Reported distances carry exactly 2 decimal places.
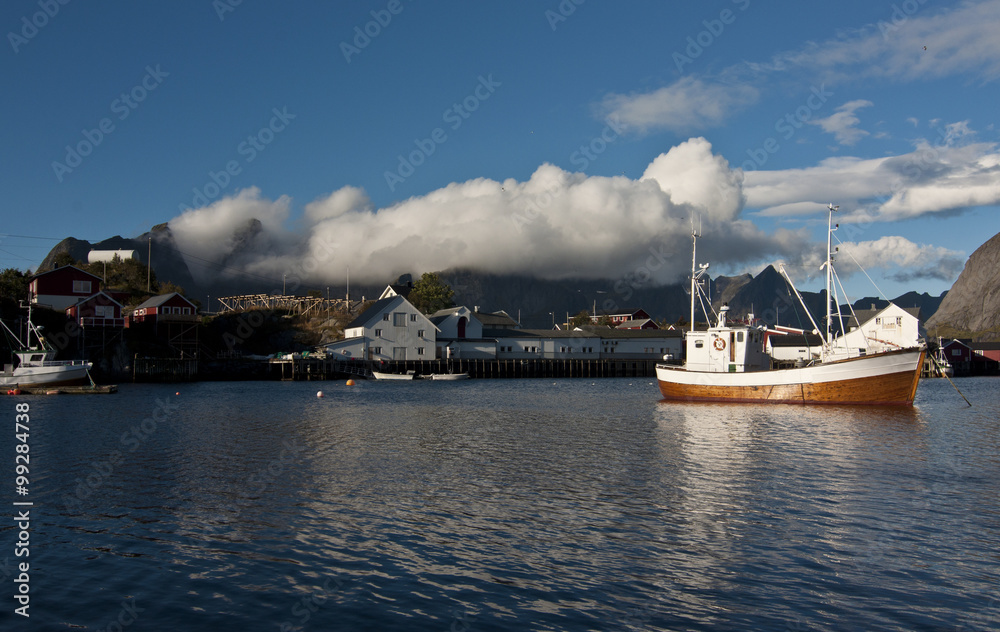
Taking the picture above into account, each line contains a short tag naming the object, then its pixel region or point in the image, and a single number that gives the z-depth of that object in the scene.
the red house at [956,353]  109.50
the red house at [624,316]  140.75
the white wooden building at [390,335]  84.25
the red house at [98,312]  70.88
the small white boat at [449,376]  81.00
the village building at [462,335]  94.00
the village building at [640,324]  126.88
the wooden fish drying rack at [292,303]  103.94
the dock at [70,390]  51.34
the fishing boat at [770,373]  40.28
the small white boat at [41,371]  52.75
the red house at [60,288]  78.75
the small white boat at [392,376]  77.12
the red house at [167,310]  77.56
